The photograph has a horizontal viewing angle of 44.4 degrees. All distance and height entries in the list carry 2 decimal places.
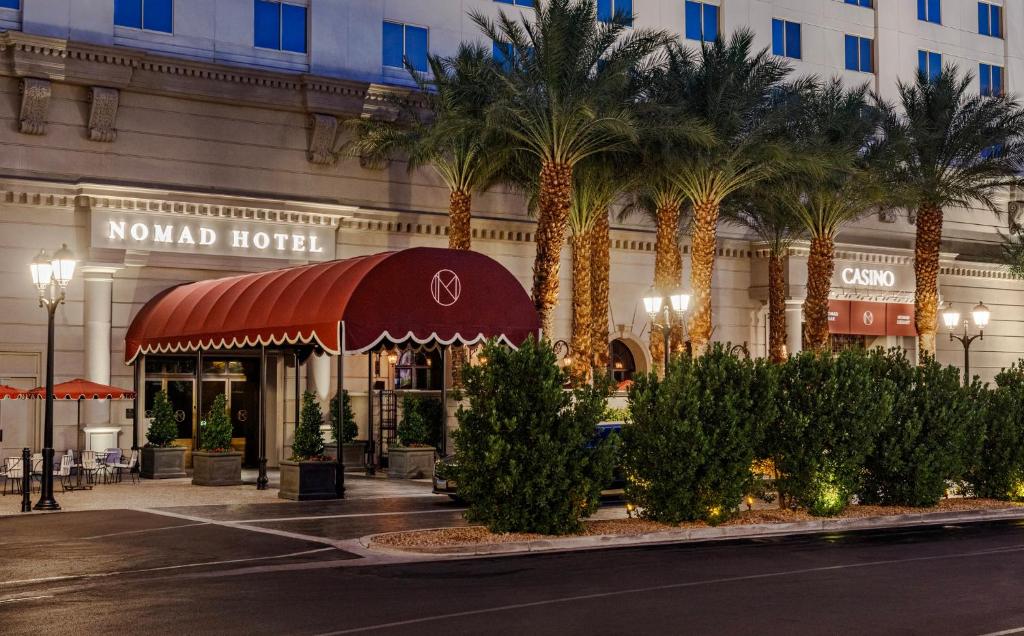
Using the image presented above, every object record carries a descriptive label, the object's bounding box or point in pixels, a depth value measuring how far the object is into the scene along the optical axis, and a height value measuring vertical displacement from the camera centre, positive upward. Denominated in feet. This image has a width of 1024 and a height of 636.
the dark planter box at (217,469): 94.44 -5.94
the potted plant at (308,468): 84.28 -5.26
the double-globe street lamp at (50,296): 79.25 +6.21
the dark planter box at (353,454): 110.22 -5.66
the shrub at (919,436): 76.74 -2.96
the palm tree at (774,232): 129.70 +16.94
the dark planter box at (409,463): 102.94 -6.05
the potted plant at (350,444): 109.69 -4.80
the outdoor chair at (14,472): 88.17 -5.76
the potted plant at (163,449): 99.50 -4.67
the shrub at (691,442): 66.64 -2.84
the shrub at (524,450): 61.77 -2.99
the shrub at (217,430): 94.43 -3.01
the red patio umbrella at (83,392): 92.02 -0.10
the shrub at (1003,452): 82.74 -4.26
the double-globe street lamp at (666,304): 95.76 +6.58
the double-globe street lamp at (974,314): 116.37 +6.75
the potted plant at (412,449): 102.98 -4.92
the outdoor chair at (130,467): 97.76 -6.09
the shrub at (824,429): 72.69 -2.36
